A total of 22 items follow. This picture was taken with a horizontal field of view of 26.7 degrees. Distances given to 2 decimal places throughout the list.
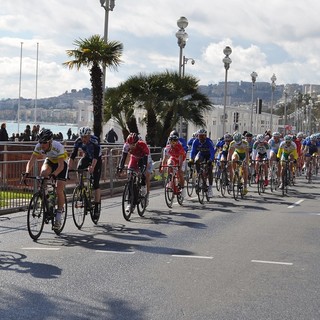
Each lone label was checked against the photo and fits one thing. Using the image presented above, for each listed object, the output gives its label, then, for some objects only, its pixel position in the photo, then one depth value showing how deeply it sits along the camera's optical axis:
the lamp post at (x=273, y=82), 68.00
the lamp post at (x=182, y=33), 29.88
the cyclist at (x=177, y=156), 16.34
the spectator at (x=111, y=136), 35.53
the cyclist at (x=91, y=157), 11.80
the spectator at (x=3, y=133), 28.66
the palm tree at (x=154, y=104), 32.80
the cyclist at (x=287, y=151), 21.62
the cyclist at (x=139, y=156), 13.91
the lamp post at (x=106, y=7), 25.73
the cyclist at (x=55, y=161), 10.73
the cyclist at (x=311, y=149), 28.05
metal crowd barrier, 14.28
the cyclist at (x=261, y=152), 21.72
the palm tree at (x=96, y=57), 27.33
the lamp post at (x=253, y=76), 55.15
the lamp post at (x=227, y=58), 38.50
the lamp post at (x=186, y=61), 47.05
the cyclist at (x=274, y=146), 21.98
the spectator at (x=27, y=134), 32.47
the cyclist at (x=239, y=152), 19.31
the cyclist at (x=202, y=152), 17.64
